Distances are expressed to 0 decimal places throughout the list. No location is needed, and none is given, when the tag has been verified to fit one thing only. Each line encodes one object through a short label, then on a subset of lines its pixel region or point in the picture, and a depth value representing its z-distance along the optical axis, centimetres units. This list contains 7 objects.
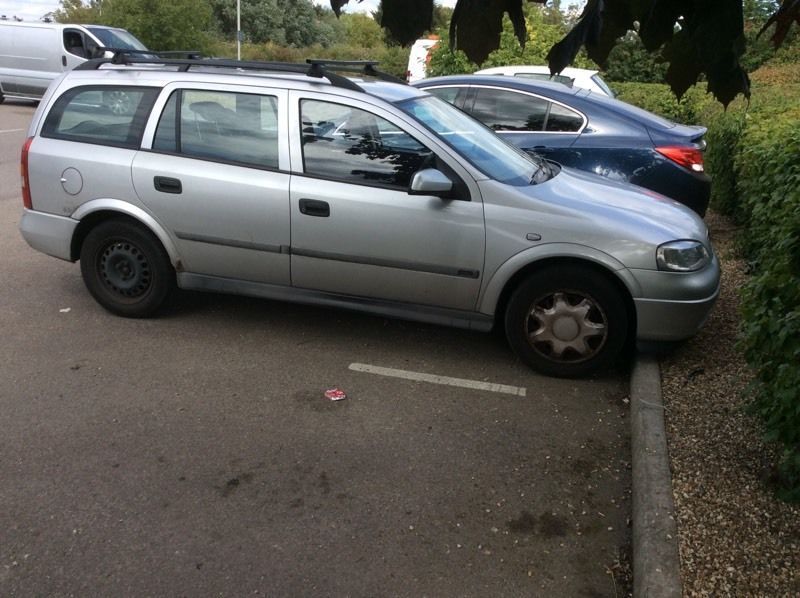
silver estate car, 471
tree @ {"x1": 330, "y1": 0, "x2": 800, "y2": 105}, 156
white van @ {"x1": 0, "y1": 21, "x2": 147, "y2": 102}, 1923
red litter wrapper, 461
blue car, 691
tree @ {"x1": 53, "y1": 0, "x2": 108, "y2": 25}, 2806
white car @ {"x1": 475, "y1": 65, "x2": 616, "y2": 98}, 1011
